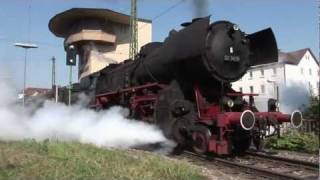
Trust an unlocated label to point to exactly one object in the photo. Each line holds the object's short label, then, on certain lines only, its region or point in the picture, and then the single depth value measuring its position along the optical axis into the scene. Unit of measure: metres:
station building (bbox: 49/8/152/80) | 64.12
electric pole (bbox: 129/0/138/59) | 45.00
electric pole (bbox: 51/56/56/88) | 61.19
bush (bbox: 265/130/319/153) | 17.52
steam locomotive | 14.30
